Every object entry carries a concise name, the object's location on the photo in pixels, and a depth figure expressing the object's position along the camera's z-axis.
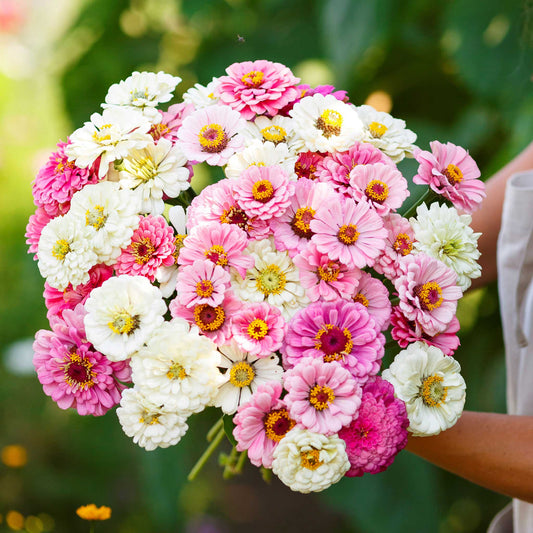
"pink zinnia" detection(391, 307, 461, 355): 1.24
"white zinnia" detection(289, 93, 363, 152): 1.28
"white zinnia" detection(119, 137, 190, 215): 1.27
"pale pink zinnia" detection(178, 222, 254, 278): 1.22
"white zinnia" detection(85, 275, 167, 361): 1.21
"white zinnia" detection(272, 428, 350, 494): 1.19
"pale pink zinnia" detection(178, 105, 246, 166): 1.28
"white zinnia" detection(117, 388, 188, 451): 1.22
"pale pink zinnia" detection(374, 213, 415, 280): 1.25
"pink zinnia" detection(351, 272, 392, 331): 1.24
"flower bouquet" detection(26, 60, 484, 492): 1.20
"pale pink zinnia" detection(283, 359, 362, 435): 1.19
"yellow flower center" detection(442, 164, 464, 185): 1.30
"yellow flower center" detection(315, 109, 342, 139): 1.29
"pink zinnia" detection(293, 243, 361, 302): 1.22
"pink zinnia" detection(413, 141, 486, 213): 1.29
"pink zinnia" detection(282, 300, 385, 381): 1.21
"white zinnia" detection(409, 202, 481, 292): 1.27
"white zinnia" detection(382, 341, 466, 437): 1.23
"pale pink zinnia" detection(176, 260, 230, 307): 1.20
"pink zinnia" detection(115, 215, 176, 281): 1.24
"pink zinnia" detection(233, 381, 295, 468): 1.20
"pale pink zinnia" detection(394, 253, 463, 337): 1.23
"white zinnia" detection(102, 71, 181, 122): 1.33
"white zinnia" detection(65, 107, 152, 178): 1.27
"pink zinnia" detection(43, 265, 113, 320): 1.27
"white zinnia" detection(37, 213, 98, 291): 1.25
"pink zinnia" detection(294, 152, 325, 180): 1.30
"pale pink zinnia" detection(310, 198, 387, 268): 1.22
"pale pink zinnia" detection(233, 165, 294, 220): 1.23
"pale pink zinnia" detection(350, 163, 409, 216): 1.25
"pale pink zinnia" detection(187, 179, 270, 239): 1.24
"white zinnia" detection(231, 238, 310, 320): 1.23
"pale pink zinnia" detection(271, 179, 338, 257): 1.24
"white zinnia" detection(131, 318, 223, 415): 1.20
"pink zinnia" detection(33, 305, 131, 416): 1.25
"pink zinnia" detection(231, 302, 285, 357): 1.20
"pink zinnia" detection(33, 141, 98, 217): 1.29
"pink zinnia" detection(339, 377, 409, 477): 1.21
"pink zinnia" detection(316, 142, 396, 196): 1.27
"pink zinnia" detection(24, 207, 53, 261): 1.33
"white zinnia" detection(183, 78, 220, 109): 1.37
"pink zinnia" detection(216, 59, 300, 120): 1.31
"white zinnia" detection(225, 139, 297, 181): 1.27
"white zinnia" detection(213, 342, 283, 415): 1.22
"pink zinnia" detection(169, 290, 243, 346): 1.21
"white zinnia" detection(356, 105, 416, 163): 1.32
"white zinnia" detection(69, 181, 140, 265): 1.24
